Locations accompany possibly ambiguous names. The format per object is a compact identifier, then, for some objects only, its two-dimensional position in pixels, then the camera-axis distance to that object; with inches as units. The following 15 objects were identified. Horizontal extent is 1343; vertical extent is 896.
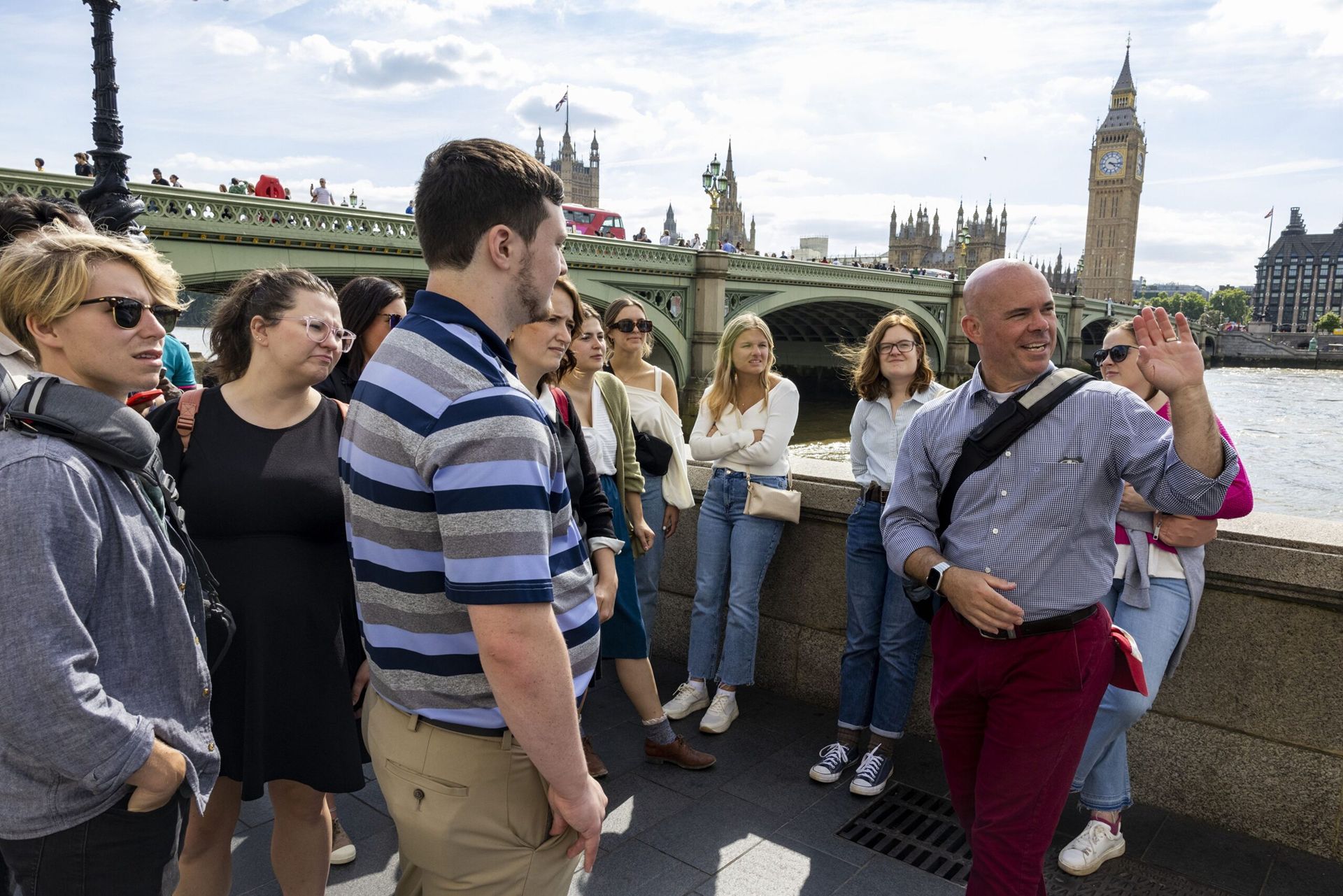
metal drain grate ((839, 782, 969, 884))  116.0
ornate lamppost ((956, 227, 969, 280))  1491.1
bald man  86.7
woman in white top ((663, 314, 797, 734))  156.6
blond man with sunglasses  59.0
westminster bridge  560.4
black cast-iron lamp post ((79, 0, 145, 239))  216.2
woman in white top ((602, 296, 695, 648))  159.2
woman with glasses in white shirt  141.3
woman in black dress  90.0
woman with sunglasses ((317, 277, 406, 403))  132.2
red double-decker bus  1451.8
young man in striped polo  54.7
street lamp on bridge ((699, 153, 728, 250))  937.5
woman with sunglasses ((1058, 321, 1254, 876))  112.0
